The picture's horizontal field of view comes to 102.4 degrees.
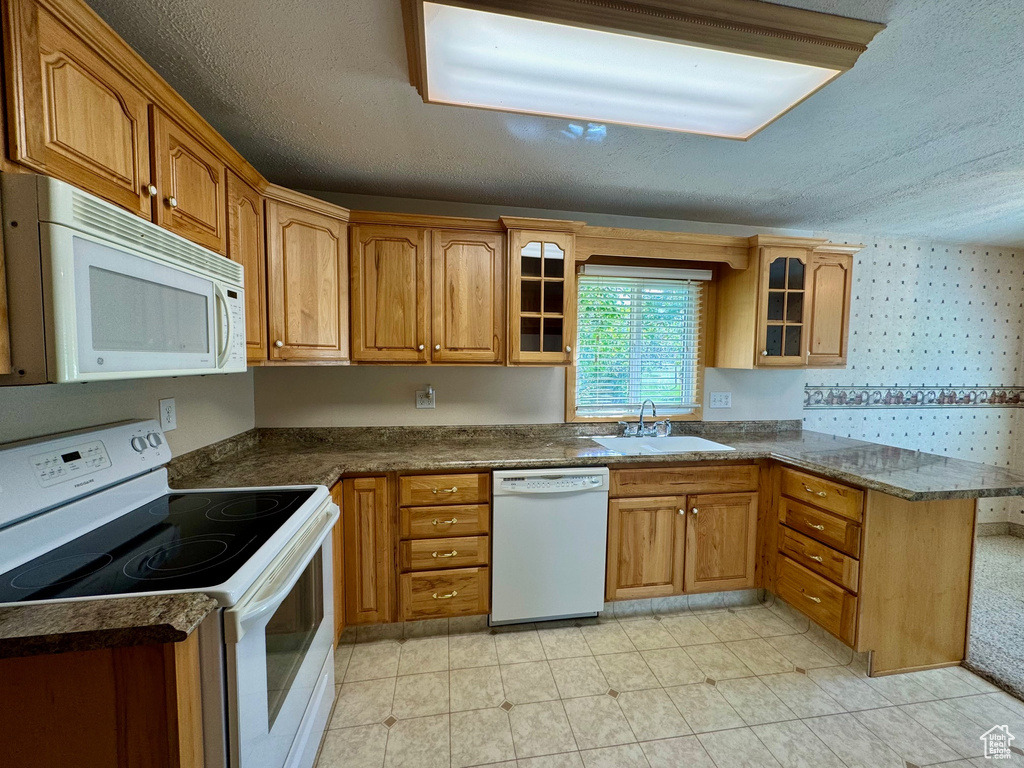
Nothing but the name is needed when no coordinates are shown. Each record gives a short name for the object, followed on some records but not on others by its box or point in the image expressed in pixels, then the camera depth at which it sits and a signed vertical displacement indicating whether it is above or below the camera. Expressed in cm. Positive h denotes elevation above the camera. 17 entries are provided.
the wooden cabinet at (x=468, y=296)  221 +34
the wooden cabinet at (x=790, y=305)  250 +36
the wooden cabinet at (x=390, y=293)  215 +34
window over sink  272 +13
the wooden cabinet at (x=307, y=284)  185 +35
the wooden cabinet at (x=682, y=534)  221 -95
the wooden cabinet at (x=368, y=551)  197 -94
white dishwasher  207 -94
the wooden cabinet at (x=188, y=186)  118 +54
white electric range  88 -51
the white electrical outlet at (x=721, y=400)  287 -26
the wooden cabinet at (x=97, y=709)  78 -69
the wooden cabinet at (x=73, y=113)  79 +54
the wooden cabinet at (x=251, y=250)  159 +43
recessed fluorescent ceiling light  111 +87
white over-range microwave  75 +14
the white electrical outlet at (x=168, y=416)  160 -24
